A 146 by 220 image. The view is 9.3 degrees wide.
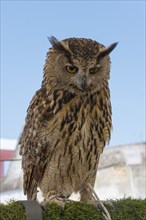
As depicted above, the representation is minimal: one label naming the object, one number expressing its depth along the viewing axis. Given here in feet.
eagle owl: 8.82
